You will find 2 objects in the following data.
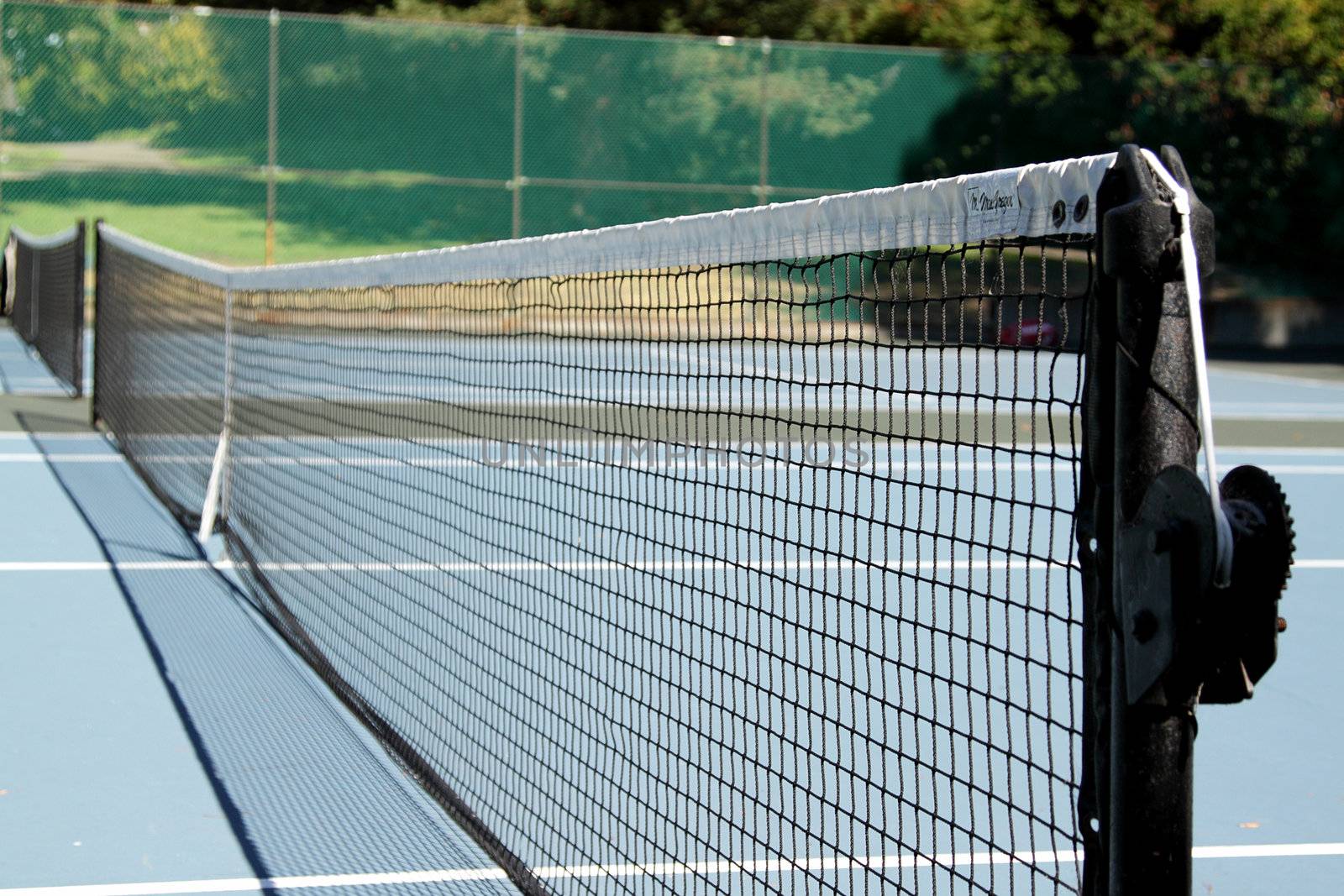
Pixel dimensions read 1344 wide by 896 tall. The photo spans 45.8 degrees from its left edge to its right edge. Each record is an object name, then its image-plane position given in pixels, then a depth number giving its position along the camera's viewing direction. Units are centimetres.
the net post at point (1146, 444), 149
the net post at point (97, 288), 1037
